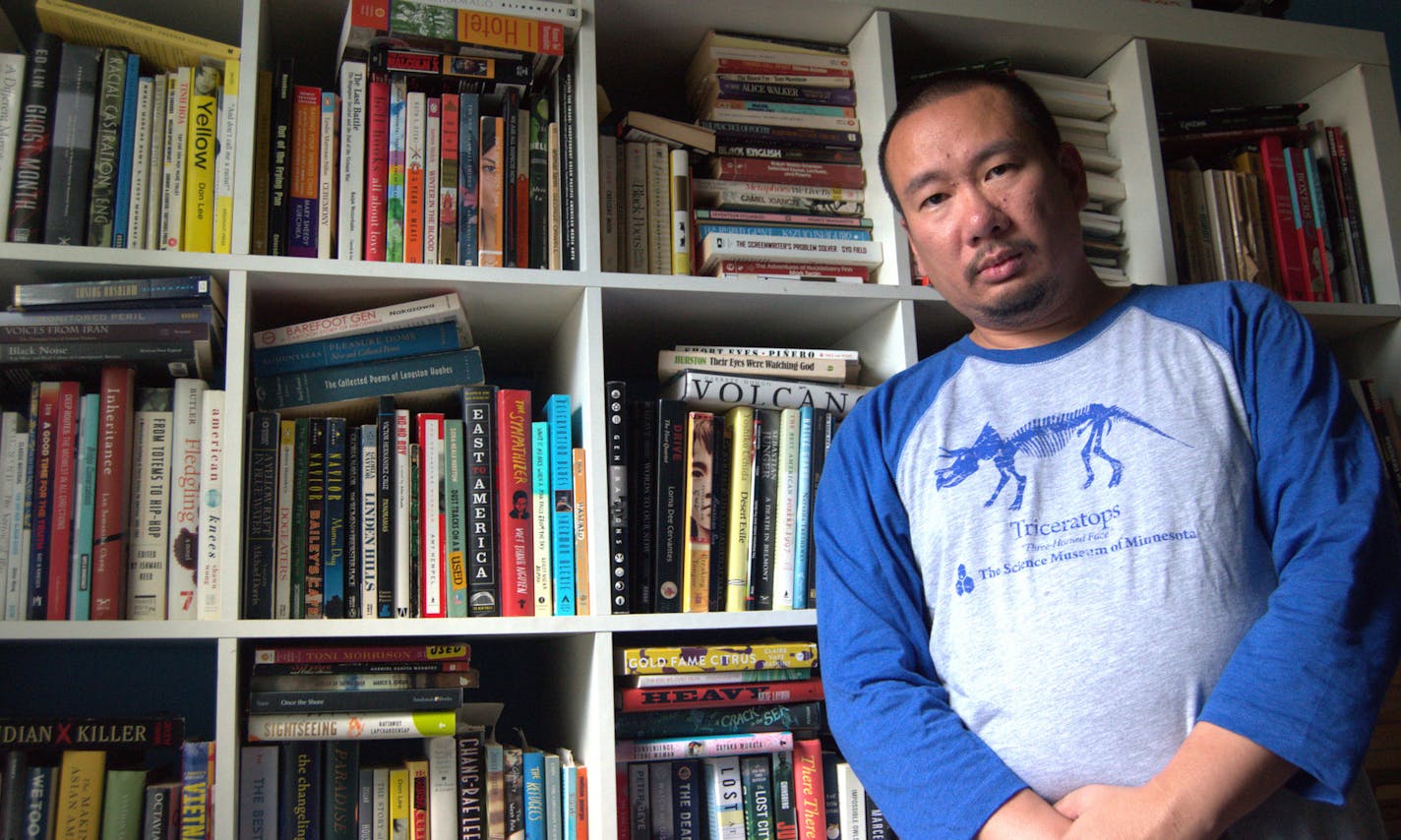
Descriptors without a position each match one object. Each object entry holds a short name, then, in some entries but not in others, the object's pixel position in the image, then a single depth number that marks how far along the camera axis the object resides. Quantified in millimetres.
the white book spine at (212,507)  1186
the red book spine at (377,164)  1345
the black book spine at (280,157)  1315
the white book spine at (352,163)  1337
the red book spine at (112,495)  1164
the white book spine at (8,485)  1153
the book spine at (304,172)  1327
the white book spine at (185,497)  1186
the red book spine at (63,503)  1154
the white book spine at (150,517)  1182
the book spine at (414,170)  1355
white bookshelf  1244
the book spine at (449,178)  1364
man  942
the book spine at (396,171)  1350
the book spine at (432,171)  1362
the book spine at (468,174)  1375
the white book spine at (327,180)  1334
